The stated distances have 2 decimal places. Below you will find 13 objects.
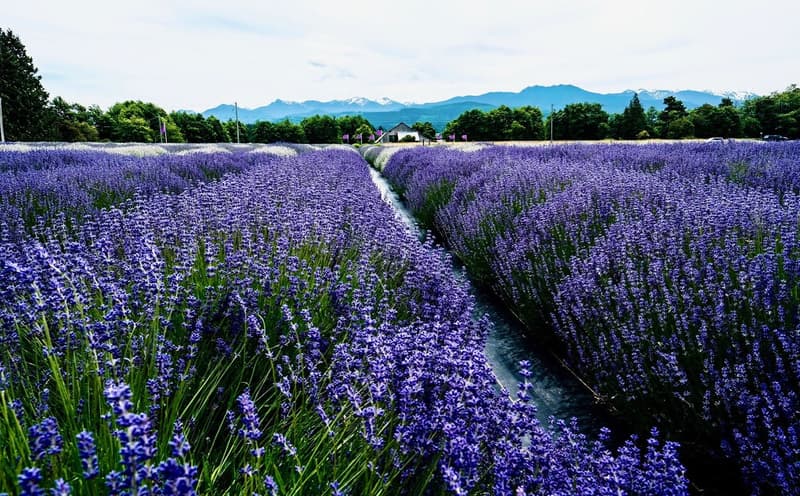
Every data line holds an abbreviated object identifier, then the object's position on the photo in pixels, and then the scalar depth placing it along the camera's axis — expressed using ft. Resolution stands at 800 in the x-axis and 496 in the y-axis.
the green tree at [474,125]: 249.55
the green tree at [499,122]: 246.47
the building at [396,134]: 340.39
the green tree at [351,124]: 278.67
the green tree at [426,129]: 292.61
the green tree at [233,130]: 261.65
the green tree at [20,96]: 134.31
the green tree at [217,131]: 244.01
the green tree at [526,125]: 236.43
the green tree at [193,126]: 233.96
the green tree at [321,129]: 272.31
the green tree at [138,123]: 193.57
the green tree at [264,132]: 269.77
